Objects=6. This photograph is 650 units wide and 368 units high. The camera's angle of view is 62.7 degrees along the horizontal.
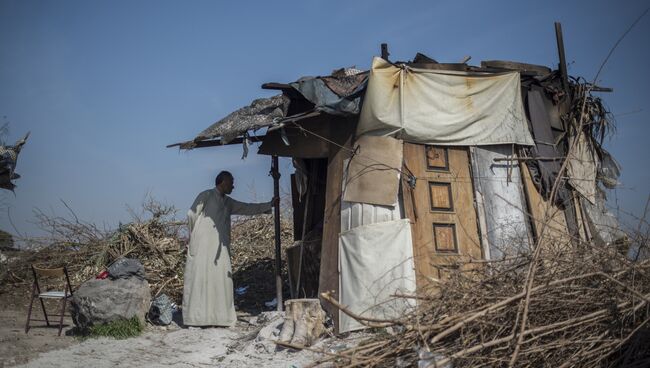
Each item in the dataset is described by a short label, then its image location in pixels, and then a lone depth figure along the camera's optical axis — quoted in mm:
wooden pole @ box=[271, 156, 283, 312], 8422
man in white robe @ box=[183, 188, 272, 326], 8094
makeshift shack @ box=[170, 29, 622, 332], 7168
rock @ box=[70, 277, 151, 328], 7477
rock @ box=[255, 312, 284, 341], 6680
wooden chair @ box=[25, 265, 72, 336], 7458
